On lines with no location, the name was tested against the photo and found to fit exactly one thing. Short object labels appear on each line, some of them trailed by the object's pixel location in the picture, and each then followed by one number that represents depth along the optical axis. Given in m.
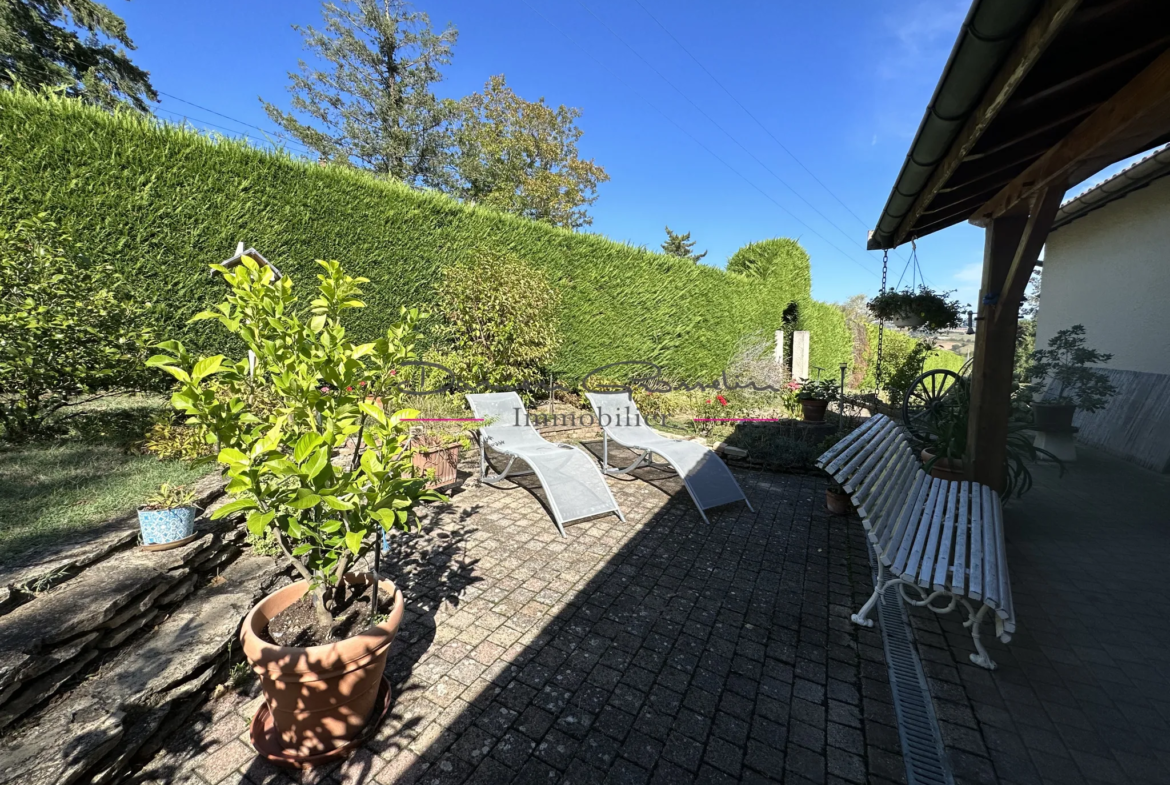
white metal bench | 1.96
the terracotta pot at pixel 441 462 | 4.05
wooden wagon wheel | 5.18
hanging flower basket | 5.21
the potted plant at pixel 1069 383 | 4.96
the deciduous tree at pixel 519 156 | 17.89
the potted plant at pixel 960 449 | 3.70
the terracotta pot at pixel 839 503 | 3.88
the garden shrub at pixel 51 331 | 3.03
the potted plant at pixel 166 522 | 2.20
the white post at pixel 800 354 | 13.28
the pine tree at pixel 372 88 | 15.12
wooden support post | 3.16
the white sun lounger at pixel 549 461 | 3.64
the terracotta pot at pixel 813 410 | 6.39
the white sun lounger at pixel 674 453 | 3.93
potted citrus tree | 1.44
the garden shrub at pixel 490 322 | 6.73
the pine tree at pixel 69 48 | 10.28
